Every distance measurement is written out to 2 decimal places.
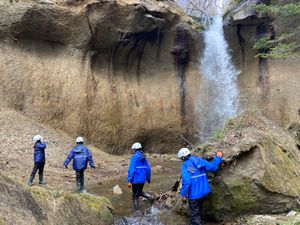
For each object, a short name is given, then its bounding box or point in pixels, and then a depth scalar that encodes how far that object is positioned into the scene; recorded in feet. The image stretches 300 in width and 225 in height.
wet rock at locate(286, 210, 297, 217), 18.70
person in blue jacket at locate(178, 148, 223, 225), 18.89
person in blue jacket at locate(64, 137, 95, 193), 26.43
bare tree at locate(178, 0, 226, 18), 116.69
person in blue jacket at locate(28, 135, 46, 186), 28.02
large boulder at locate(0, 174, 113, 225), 12.18
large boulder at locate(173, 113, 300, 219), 19.51
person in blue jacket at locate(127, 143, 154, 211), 22.80
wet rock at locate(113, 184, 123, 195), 28.32
